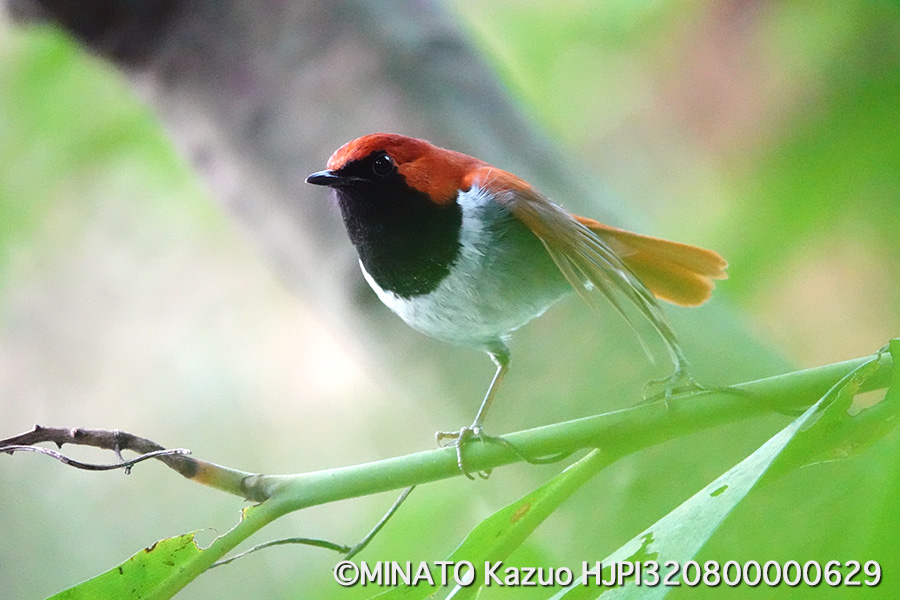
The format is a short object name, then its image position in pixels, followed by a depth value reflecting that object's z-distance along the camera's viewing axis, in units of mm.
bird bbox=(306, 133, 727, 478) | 3862
